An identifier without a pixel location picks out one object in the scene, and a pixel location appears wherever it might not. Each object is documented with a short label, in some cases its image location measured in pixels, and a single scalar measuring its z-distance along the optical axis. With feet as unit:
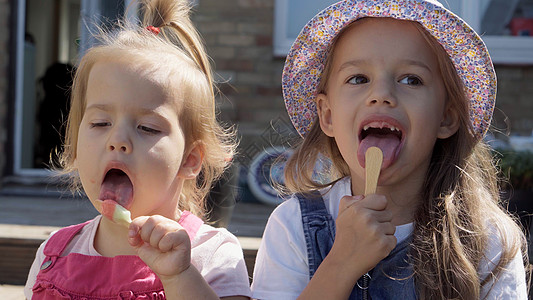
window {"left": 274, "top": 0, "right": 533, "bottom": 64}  16.15
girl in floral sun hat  4.85
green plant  10.38
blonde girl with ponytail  5.07
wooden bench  8.91
